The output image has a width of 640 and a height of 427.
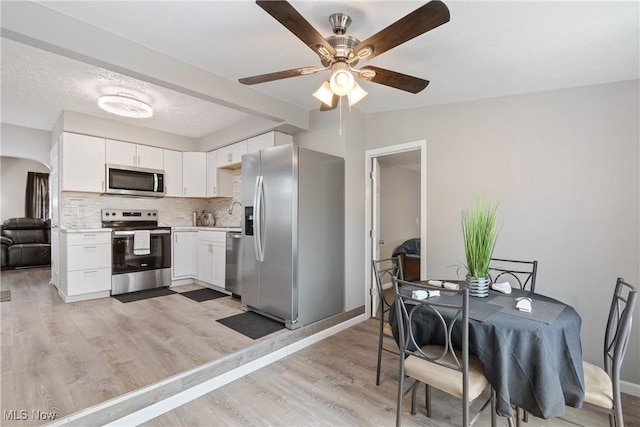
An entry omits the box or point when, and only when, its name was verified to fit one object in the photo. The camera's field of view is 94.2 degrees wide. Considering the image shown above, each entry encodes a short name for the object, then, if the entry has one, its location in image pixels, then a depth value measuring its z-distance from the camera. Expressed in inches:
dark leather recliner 235.0
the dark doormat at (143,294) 157.3
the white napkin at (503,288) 79.2
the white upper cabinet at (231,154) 170.9
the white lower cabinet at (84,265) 147.3
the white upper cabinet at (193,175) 199.9
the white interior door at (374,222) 145.5
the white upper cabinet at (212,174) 194.2
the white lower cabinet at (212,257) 167.8
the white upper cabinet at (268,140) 150.1
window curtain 293.9
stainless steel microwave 168.7
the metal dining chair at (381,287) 87.2
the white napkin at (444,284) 81.8
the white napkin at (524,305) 64.3
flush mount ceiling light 124.3
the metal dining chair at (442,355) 57.9
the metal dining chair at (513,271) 96.6
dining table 54.4
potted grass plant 75.7
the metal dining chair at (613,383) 55.6
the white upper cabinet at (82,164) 153.6
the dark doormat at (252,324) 111.9
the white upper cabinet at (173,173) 191.8
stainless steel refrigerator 115.6
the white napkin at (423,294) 70.7
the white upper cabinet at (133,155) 169.0
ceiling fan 52.6
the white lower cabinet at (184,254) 184.7
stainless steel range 162.9
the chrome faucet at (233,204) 200.3
